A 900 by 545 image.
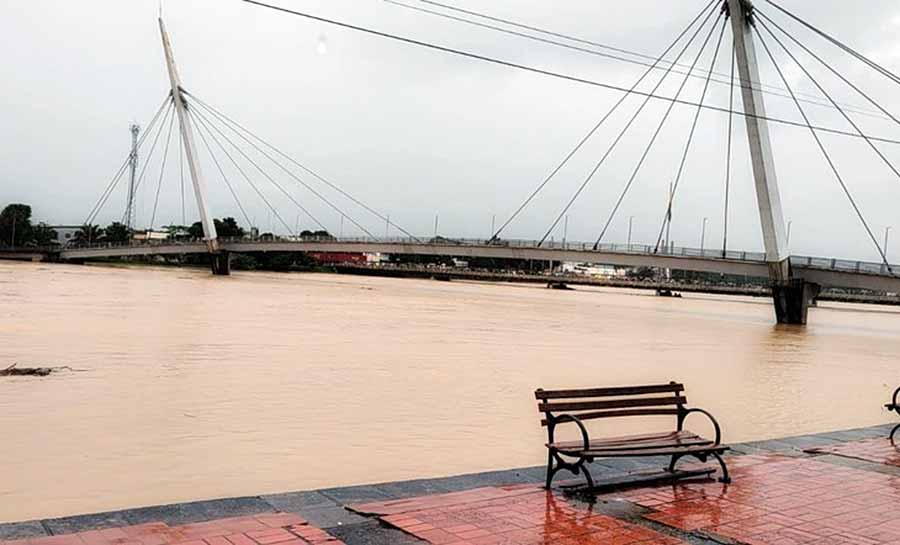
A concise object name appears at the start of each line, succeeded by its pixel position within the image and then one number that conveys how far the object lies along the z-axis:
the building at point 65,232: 125.25
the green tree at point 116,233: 111.31
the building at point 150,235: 122.46
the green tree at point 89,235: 110.51
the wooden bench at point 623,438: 5.03
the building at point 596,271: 139.12
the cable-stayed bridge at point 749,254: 36.16
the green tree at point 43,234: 110.31
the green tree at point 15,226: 106.31
